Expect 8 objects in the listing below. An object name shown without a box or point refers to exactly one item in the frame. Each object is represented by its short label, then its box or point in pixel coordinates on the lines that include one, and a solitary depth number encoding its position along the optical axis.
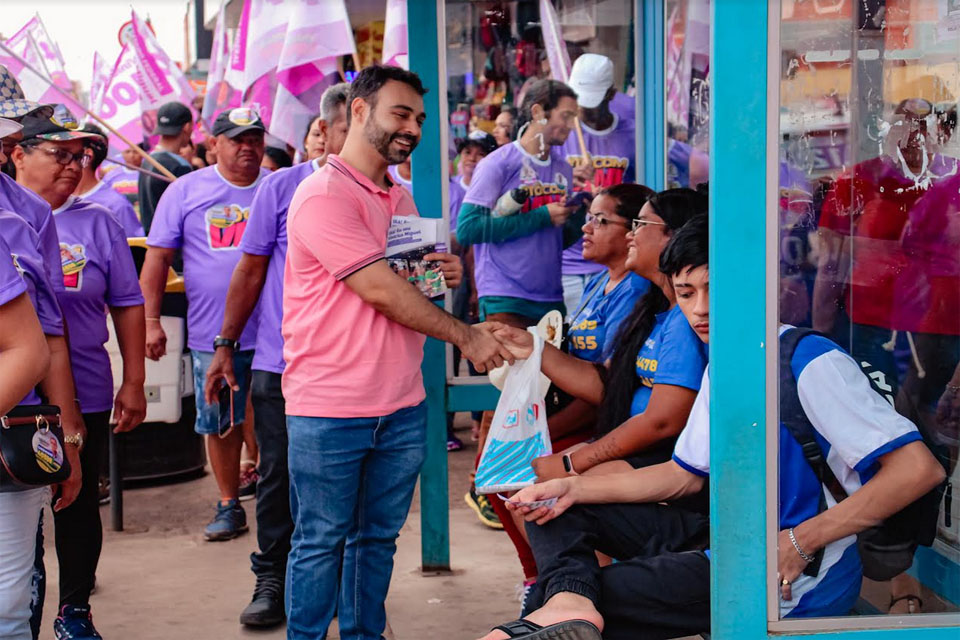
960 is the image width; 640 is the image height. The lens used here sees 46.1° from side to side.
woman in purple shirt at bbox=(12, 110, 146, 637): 3.81
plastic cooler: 5.33
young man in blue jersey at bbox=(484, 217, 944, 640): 2.50
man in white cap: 4.93
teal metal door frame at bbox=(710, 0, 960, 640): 2.25
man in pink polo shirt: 3.20
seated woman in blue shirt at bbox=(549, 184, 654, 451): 3.89
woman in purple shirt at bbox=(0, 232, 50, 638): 2.44
